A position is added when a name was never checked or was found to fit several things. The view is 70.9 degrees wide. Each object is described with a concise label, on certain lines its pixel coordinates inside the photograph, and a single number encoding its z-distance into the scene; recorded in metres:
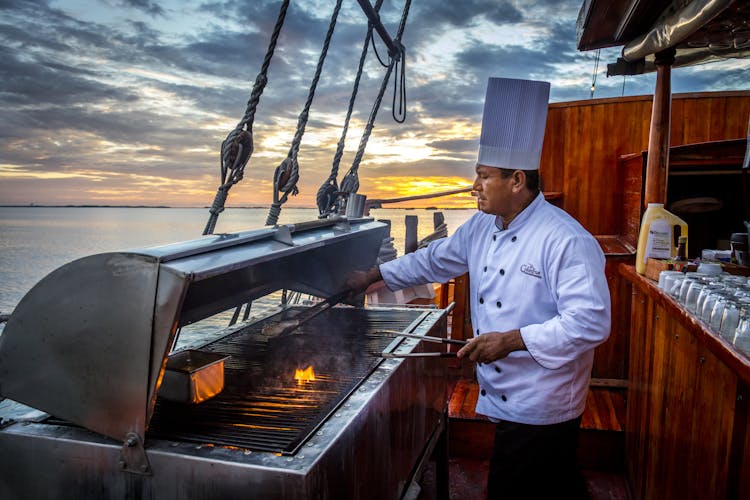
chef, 2.16
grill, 1.51
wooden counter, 1.61
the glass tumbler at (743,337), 1.51
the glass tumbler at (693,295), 2.14
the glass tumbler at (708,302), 1.91
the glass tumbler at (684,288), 2.26
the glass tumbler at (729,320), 1.68
